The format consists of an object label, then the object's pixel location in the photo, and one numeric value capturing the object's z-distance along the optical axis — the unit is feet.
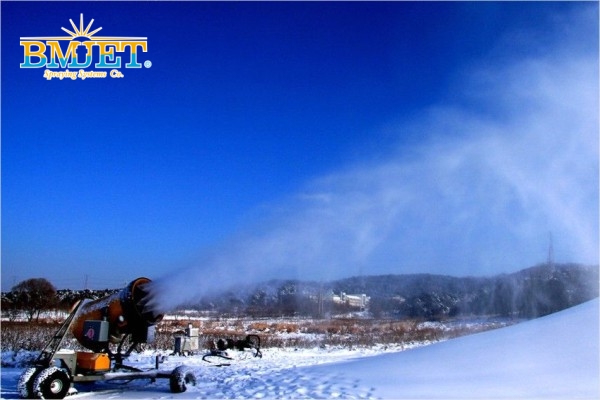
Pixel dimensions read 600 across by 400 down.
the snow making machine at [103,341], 32.24
